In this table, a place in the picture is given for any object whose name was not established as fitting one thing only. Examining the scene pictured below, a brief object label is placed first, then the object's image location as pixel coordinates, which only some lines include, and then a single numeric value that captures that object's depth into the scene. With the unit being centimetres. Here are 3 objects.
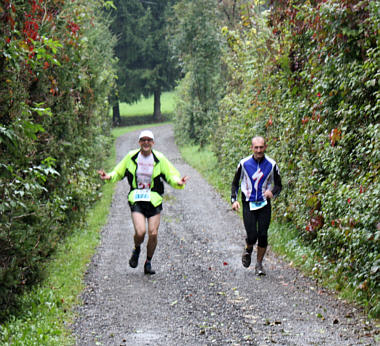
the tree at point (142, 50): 9425
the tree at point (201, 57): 5625
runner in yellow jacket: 1720
